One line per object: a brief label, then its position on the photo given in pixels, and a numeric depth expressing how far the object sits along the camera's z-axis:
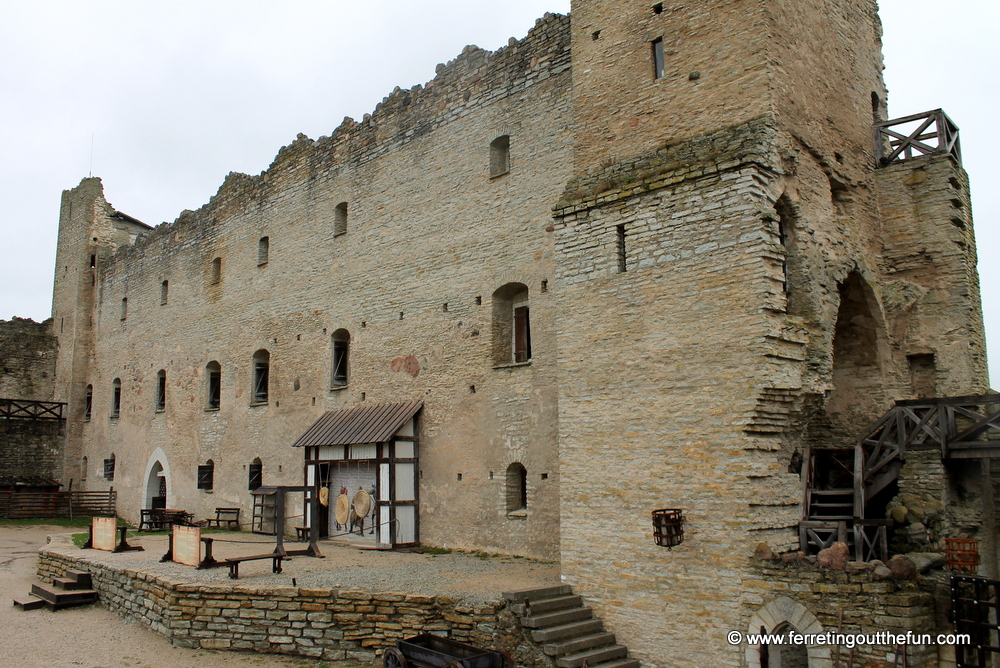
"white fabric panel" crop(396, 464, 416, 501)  14.78
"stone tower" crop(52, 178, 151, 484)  27.80
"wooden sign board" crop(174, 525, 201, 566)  12.72
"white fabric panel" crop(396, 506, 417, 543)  14.66
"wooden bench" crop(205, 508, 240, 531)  19.50
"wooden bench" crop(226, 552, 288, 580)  11.59
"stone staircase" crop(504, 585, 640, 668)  8.99
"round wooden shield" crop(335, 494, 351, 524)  14.29
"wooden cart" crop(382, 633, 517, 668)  8.55
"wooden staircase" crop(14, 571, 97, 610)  13.34
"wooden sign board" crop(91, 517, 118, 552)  15.56
